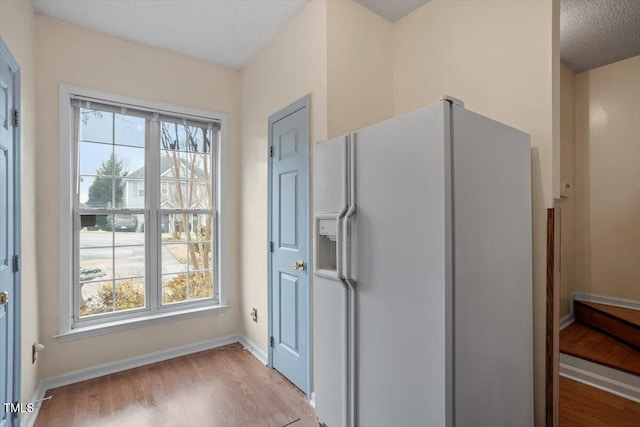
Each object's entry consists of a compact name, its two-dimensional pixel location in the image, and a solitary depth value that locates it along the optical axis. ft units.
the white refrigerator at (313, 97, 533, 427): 3.80
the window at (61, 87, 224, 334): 8.55
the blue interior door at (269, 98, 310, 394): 7.55
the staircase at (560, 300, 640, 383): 7.48
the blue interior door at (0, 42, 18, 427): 5.39
